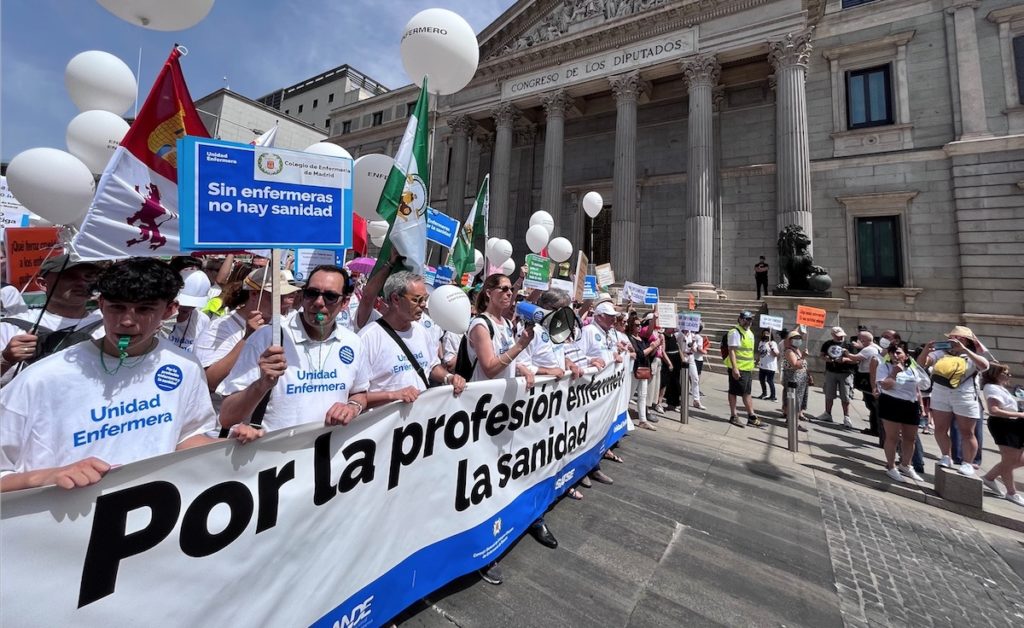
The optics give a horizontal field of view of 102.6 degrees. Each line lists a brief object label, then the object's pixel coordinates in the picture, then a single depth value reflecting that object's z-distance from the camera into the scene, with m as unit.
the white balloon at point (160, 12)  3.22
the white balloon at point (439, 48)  4.03
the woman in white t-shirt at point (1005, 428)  4.82
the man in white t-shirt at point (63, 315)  2.22
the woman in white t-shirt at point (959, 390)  5.26
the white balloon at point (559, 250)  11.09
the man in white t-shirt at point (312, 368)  2.06
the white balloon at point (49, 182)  4.25
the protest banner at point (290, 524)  1.20
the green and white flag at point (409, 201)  3.01
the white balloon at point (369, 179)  4.88
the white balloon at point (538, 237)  10.19
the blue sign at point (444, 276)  7.15
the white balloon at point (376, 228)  6.98
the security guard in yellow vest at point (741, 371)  7.65
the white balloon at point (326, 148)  4.95
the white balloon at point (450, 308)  3.03
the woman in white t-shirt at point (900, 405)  5.34
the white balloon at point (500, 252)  9.89
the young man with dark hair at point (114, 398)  1.35
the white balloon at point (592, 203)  11.62
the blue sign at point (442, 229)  6.15
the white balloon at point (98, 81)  4.98
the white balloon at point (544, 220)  10.73
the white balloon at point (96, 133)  4.77
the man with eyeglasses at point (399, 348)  2.50
